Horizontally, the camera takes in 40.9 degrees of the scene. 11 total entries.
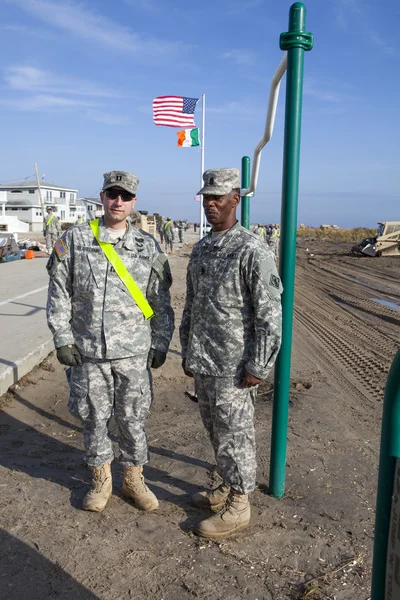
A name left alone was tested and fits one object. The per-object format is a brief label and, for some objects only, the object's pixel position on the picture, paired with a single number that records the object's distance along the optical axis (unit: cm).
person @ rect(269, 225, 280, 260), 2106
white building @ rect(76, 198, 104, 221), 9502
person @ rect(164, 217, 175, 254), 2584
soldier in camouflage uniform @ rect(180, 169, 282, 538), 290
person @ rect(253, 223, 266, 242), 2058
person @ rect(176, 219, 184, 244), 3743
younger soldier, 326
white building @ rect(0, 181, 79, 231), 7938
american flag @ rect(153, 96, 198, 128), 1675
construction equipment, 2714
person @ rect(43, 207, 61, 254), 1974
